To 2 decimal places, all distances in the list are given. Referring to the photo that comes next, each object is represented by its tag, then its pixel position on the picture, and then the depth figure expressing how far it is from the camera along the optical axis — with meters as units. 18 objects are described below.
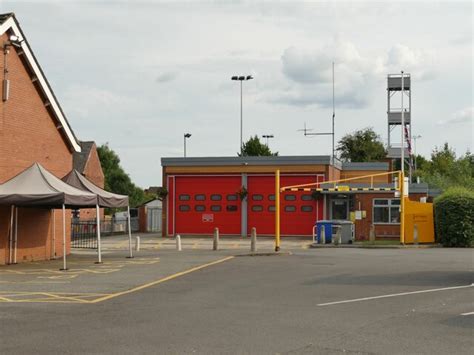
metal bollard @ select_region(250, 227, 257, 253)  24.60
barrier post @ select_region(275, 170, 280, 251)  25.68
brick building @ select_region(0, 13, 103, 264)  20.81
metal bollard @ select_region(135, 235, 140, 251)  27.95
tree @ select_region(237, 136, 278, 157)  74.12
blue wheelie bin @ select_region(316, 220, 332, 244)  32.12
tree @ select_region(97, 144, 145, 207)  76.75
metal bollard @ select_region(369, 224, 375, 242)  31.58
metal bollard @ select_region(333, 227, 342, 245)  31.30
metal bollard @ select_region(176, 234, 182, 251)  27.72
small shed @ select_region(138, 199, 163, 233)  50.56
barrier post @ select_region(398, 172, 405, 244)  31.22
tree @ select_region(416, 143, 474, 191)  52.93
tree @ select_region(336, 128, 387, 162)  77.00
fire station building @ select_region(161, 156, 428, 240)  40.59
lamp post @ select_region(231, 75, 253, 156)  53.25
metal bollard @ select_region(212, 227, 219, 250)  27.56
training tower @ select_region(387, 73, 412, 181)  44.14
